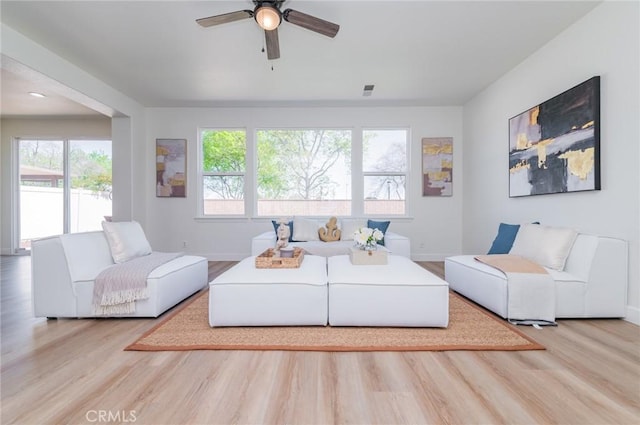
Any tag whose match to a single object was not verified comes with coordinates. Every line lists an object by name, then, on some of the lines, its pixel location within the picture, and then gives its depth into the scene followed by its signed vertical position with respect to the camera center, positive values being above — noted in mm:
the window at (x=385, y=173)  5074 +643
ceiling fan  2248 +1565
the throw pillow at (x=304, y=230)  4188 -328
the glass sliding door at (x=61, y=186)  5621 +442
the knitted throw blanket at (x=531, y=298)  2256 -724
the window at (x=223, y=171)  5098 +681
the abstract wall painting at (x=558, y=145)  2492 +670
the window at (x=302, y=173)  5078 +645
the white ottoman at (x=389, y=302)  2092 -702
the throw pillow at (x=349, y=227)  4230 -285
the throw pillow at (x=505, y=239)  3084 -345
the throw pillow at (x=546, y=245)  2445 -331
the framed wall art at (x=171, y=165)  5000 +772
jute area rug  1851 -914
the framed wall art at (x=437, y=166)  4961 +759
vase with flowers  2621 -277
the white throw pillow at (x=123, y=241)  2717 -334
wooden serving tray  2482 -487
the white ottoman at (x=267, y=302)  2107 -710
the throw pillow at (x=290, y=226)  4205 -272
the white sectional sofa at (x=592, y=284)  2271 -617
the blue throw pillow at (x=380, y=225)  4156 -248
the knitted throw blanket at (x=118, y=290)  2303 -685
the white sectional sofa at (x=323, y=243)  3799 -488
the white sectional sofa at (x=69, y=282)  2301 -617
